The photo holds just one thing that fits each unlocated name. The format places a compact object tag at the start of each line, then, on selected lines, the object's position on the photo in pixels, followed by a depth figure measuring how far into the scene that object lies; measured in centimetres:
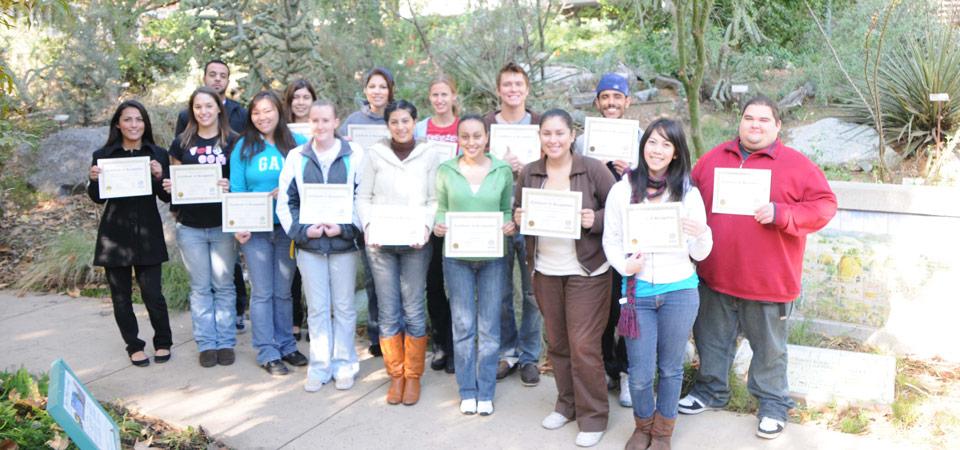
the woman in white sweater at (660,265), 404
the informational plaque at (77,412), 274
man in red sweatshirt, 418
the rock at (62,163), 1040
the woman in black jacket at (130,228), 551
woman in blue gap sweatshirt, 542
